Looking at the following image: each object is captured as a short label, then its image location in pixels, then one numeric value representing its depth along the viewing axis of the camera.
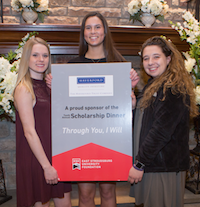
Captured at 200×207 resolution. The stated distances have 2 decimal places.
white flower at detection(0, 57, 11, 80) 1.67
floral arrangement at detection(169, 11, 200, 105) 1.93
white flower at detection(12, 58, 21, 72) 1.80
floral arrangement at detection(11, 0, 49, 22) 2.29
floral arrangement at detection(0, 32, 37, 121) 1.61
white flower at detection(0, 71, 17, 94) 1.60
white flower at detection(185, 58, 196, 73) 1.86
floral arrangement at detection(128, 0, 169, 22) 2.39
